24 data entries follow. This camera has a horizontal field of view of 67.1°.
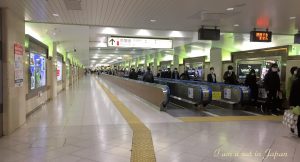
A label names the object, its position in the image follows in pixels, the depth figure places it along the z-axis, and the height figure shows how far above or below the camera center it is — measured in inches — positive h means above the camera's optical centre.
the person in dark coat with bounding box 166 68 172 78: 610.1 -5.6
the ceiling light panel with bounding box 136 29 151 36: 441.0 +78.5
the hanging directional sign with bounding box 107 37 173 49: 437.3 +59.5
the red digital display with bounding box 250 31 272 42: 317.2 +50.7
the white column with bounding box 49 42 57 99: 426.3 -4.2
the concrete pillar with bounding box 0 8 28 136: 190.9 -1.0
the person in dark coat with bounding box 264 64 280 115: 294.9 -17.2
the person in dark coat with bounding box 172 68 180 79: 616.3 -8.4
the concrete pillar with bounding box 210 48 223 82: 571.9 +28.4
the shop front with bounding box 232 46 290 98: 404.5 +22.2
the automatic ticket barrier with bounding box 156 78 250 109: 341.2 -37.4
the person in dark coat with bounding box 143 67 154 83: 444.0 -10.0
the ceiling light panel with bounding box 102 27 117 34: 425.1 +79.2
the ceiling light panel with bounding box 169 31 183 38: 456.7 +78.5
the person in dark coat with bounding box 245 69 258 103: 341.0 -21.1
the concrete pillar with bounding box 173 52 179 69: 796.4 +42.1
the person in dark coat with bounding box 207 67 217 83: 437.3 -11.7
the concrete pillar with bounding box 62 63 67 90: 629.6 -13.0
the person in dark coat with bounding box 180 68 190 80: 564.1 -10.2
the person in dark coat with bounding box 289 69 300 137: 203.0 -19.2
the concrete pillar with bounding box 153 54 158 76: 986.1 +30.5
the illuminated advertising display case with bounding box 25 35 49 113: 293.5 -1.5
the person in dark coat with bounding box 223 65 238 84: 394.2 -10.5
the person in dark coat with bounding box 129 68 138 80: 595.7 -8.2
